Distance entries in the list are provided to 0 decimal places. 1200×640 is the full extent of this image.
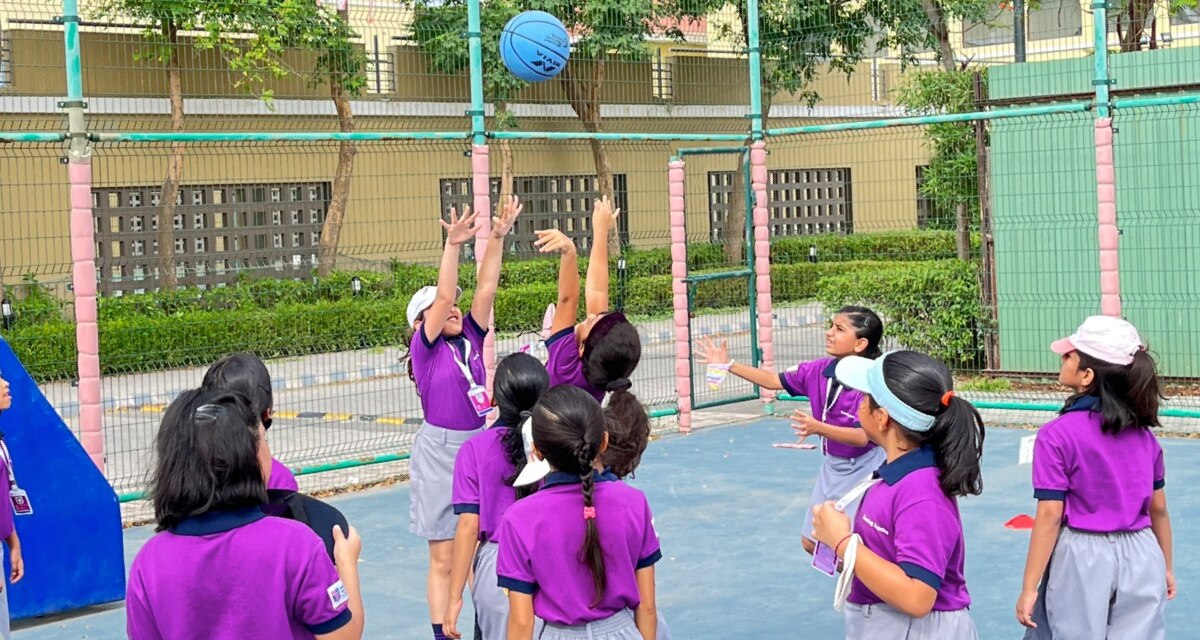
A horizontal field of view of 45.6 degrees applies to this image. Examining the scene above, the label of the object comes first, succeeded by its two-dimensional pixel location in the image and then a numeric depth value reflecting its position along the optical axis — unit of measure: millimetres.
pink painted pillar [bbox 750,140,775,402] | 12031
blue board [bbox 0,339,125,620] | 6668
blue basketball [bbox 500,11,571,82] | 9789
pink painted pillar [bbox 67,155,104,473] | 8062
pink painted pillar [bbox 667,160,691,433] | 11375
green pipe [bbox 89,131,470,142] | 8258
